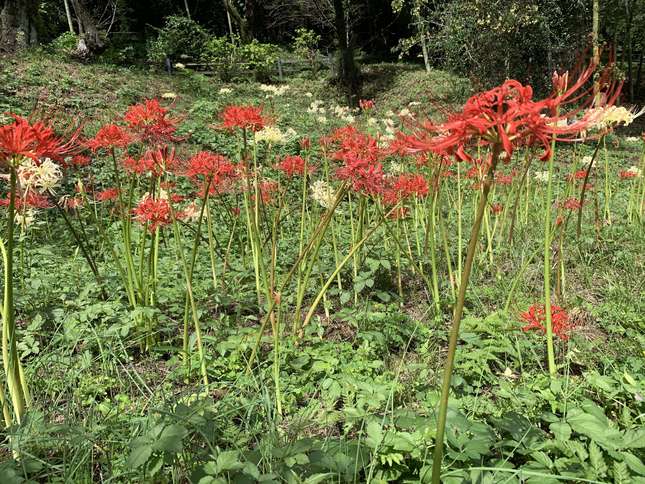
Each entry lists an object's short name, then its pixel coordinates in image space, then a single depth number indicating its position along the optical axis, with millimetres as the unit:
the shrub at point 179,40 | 17891
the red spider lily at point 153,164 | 2016
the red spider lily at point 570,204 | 2969
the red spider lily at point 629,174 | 4374
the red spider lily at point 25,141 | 1252
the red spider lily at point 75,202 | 2708
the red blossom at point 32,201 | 2399
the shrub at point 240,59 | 15312
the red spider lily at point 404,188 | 2658
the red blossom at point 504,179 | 3328
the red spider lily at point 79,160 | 2359
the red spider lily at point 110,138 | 2115
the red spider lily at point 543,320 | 1988
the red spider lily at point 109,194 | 2975
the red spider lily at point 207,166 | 2207
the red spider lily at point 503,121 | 831
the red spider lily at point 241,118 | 2166
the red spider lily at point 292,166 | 2943
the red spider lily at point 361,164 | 1957
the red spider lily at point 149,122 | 1896
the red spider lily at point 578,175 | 2552
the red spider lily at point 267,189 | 3211
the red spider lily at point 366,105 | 3486
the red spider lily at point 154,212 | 2172
